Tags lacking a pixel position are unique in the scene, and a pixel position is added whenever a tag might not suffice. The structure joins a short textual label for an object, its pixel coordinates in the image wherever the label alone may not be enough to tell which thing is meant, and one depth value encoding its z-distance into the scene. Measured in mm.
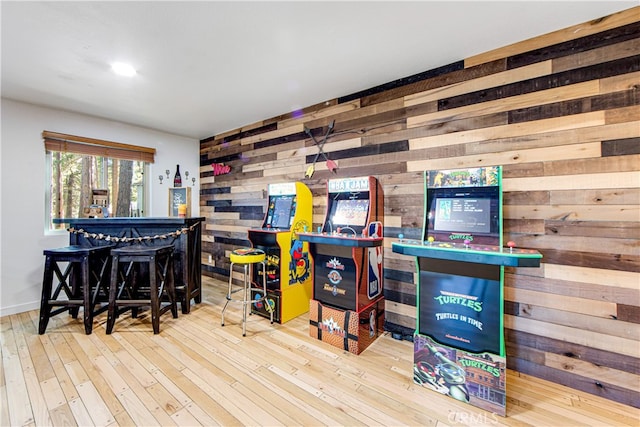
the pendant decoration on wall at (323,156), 3305
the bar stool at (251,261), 2744
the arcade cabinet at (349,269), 2434
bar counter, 3279
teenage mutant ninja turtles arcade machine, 1729
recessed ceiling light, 2529
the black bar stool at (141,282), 2771
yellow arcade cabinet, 3043
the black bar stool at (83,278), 2734
